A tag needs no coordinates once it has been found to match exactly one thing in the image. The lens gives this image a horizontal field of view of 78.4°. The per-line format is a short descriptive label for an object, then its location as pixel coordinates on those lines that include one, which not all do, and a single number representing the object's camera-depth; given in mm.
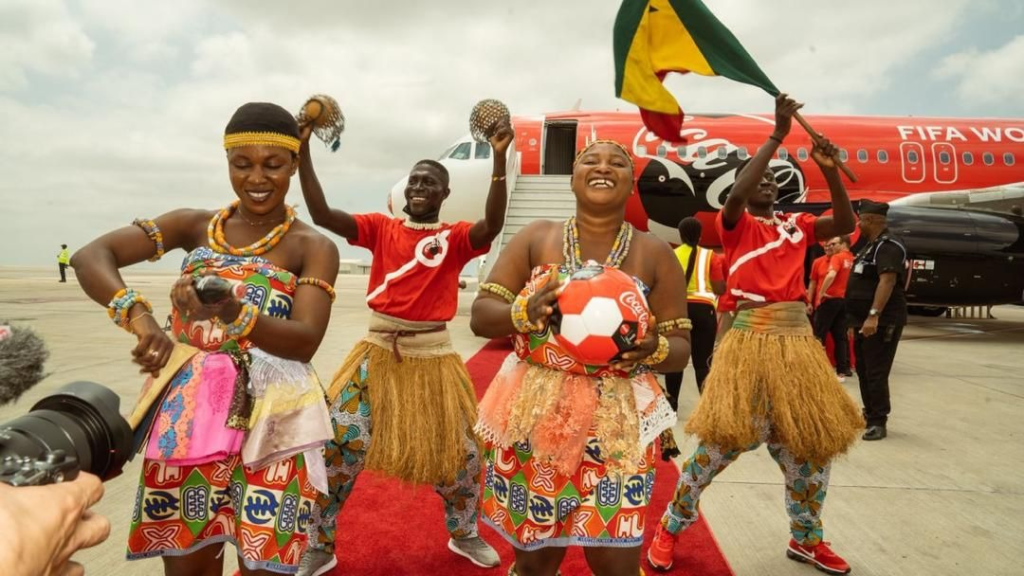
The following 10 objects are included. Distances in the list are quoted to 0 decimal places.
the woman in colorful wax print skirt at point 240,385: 1703
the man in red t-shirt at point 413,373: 2846
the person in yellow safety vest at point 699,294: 5445
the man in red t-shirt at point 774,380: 2834
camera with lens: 928
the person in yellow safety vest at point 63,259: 29534
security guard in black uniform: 5090
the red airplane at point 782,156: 12250
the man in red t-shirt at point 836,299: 7062
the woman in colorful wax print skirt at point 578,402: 1896
